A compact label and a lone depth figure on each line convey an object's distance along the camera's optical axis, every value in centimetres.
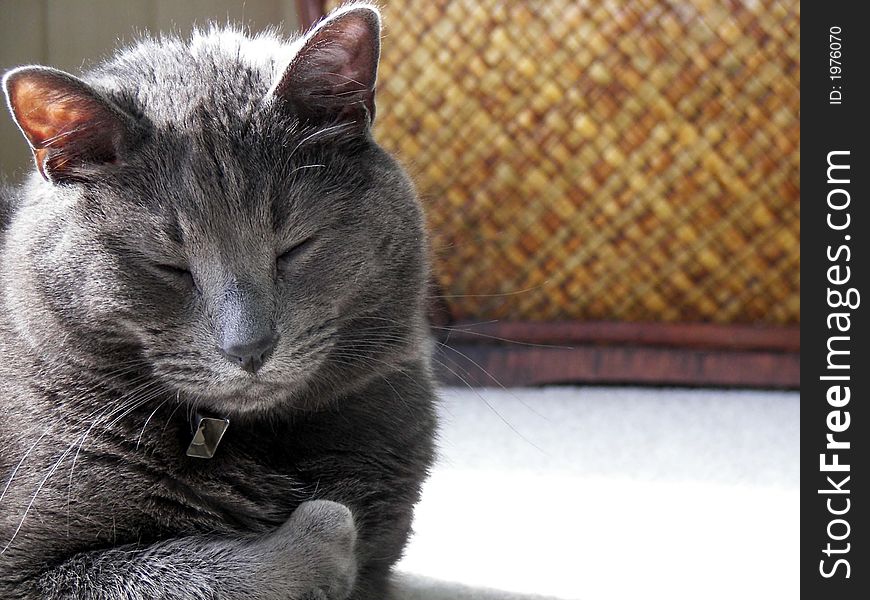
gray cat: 66
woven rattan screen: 108
